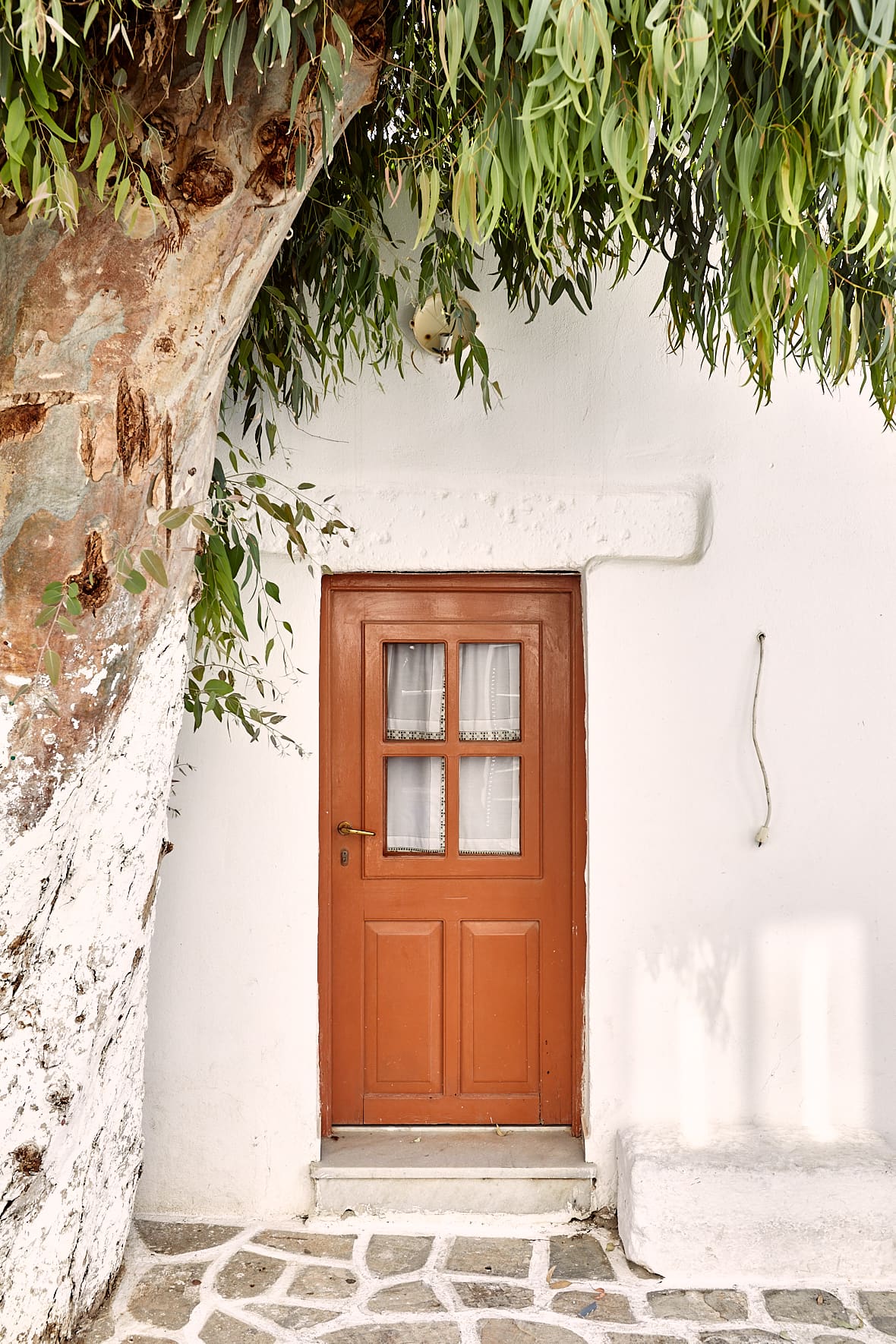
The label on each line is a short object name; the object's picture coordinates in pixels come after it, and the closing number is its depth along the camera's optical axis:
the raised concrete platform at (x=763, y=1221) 2.84
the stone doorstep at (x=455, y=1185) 3.12
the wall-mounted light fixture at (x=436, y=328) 3.16
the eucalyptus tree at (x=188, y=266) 1.62
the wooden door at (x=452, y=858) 3.38
